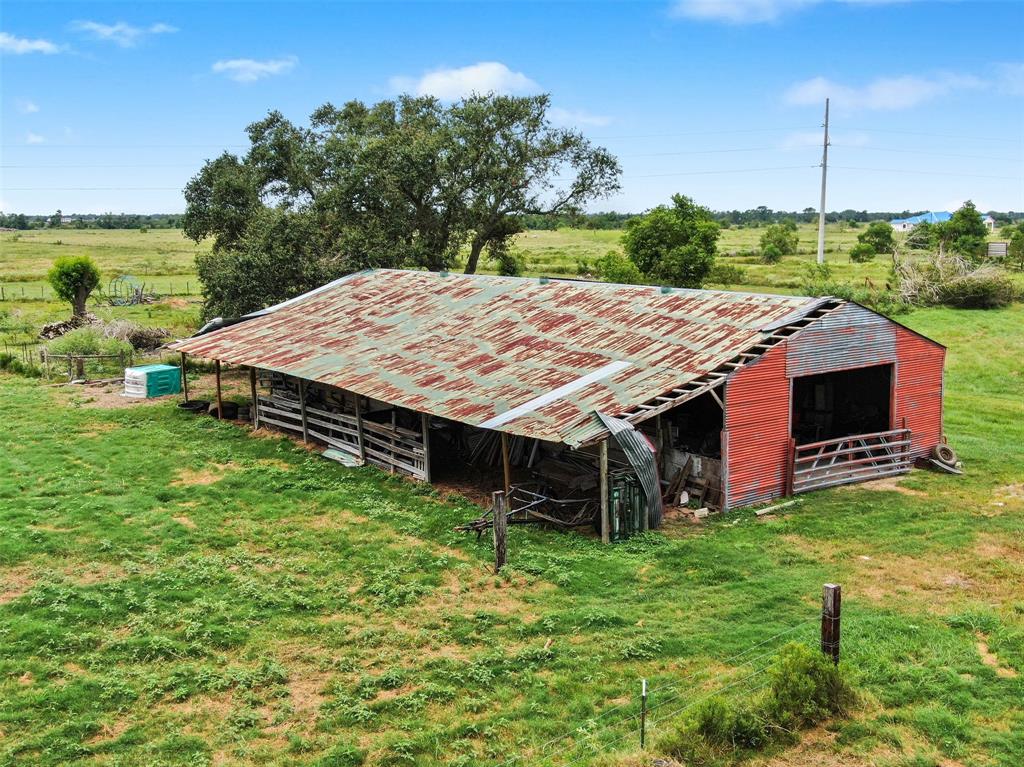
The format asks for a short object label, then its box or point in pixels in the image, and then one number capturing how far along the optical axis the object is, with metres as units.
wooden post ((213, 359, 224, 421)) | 31.24
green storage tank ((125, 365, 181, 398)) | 35.06
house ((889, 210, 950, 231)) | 158.75
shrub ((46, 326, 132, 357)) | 40.88
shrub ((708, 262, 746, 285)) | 63.81
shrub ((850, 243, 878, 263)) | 83.94
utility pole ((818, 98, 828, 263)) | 62.15
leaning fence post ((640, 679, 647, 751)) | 10.88
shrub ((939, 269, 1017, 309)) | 52.19
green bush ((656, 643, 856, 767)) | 11.09
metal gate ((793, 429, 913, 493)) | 21.75
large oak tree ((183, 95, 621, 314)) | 39.34
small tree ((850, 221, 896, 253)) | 92.24
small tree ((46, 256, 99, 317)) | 48.53
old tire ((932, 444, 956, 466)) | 23.80
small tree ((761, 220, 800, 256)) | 89.38
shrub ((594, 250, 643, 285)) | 52.50
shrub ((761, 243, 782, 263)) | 84.25
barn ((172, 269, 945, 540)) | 20.00
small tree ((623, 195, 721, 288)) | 54.19
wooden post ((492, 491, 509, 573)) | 16.91
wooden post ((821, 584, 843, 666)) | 12.12
